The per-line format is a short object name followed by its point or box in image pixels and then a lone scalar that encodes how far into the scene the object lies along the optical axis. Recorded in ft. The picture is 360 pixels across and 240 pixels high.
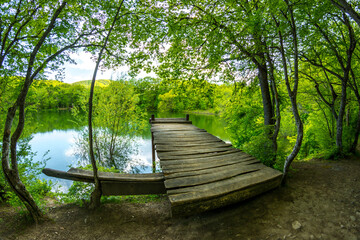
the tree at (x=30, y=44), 9.22
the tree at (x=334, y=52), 15.14
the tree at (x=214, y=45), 13.73
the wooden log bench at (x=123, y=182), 11.16
